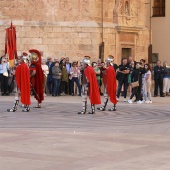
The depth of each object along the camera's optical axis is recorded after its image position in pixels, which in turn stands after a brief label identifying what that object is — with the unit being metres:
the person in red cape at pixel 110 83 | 21.28
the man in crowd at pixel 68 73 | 30.50
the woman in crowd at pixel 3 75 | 29.56
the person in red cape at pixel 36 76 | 21.87
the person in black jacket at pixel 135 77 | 25.78
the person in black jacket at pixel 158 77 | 30.67
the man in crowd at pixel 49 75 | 29.92
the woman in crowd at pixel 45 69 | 29.27
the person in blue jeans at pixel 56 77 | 29.53
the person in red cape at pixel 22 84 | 20.61
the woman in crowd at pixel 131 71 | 26.78
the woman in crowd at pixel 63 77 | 30.09
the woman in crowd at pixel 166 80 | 31.12
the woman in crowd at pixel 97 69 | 28.55
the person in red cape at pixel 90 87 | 20.25
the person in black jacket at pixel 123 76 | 26.98
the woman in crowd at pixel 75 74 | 30.22
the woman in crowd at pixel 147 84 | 25.66
